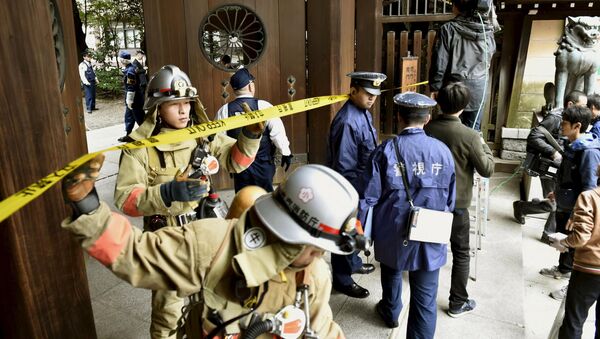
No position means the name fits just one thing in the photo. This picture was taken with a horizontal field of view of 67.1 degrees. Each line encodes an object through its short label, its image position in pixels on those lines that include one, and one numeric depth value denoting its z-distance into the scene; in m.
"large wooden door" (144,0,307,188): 6.26
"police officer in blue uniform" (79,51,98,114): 15.08
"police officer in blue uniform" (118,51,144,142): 10.18
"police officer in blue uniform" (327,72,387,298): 4.00
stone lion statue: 6.65
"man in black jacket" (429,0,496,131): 4.79
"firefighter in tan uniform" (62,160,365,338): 1.60
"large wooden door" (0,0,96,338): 2.29
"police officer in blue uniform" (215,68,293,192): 4.68
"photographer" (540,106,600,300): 4.07
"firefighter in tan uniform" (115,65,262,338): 2.83
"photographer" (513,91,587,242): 5.61
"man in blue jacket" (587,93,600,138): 5.02
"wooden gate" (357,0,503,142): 7.14
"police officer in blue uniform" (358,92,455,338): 3.22
